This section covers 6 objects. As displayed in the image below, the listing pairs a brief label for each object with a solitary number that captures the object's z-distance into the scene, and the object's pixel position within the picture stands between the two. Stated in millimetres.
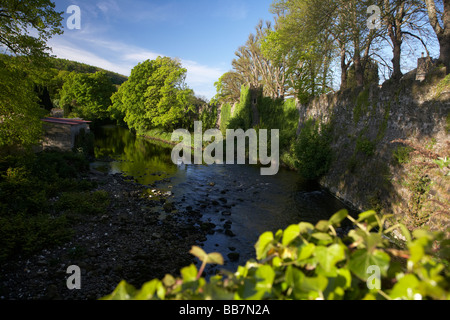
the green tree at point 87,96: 52812
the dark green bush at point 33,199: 7182
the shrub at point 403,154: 9427
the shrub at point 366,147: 11986
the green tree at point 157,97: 35625
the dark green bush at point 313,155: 15516
